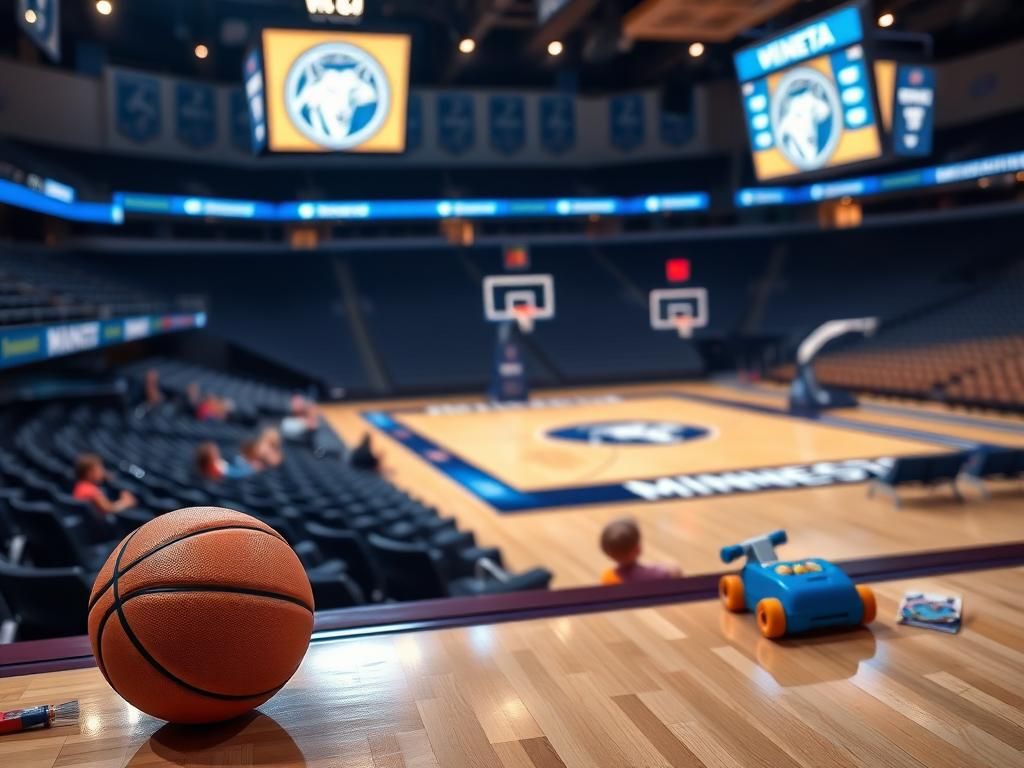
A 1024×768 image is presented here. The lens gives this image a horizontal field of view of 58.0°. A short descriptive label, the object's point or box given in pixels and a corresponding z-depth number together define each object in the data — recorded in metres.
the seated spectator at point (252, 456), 8.92
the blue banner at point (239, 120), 23.61
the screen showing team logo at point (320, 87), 9.05
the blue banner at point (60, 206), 15.36
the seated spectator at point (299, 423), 13.05
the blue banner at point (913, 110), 11.87
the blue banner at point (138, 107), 21.56
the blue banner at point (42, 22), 7.19
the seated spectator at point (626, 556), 4.72
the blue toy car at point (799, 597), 3.39
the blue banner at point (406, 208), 22.38
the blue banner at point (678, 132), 26.00
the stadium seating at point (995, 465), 9.51
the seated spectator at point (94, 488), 6.17
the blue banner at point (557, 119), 25.47
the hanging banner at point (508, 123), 25.25
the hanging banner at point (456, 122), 24.98
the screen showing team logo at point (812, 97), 9.09
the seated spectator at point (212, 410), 13.27
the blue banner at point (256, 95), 9.20
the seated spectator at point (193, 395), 13.49
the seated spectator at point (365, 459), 11.65
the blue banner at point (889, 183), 20.33
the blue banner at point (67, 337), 8.45
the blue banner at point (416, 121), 24.69
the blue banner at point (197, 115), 22.81
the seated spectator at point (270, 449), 9.32
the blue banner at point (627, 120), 25.81
